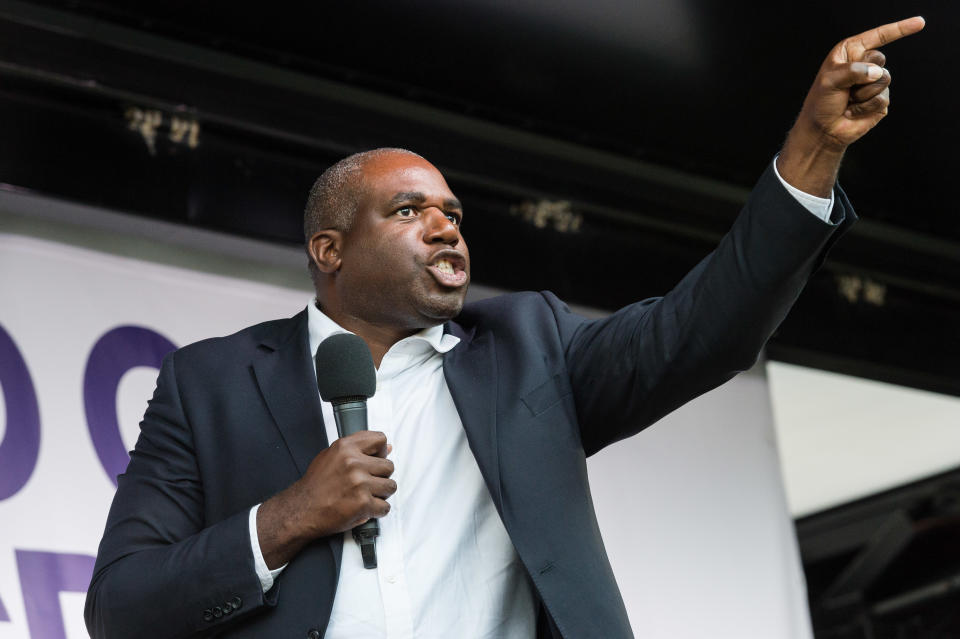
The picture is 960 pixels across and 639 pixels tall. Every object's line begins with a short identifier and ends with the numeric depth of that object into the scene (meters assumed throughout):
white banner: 4.01
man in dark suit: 3.20
